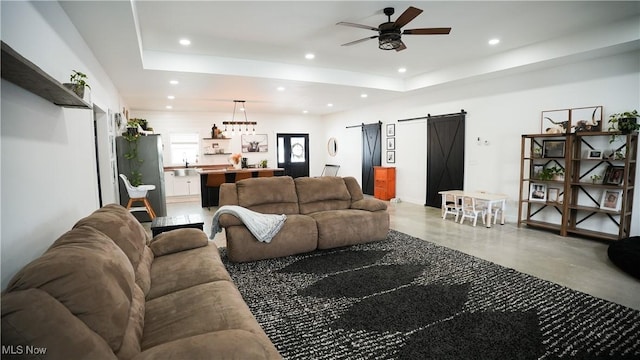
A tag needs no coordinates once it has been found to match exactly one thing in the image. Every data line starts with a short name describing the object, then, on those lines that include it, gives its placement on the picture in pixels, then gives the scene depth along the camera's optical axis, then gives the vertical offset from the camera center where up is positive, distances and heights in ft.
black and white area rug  6.66 -4.01
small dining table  16.98 -2.42
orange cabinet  26.61 -2.33
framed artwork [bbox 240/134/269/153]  33.86 +1.45
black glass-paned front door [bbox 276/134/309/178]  36.01 +0.23
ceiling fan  11.35 +4.51
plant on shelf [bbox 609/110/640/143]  13.07 +1.22
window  30.96 +0.92
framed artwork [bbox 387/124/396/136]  26.78 +2.13
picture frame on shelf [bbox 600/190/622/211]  14.12 -2.18
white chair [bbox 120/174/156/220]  16.79 -1.93
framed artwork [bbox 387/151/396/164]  27.07 -0.20
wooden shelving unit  13.87 -1.69
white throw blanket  11.76 -2.47
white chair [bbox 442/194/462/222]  18.71 -3.15
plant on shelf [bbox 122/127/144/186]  18.26 -0.12
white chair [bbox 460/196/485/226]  17.51 -3.13
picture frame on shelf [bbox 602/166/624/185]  13.98 -1.05
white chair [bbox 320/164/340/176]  35.22 -1.65
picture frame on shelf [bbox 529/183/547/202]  16.48 -2.06
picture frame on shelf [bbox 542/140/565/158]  16.01 +0.22
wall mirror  35.55 +1.05
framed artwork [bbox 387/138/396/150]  26.89 +0.95
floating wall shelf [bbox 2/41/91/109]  4.37 +1.34
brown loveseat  11.86 -2.51
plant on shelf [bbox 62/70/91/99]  7.30 +1.66
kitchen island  23.90 -1.67
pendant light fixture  27.09 +4.10
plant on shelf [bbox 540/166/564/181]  15.97 -1.09
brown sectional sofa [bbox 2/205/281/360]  3.04 -1.86
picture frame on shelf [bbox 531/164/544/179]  17.02 -0.94
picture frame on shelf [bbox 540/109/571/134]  15.66 +1.57
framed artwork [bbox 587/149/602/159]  14.65 -0.09
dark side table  10.92 -2.32
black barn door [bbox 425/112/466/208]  21.42 -0.07
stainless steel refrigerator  18.28 -0.61
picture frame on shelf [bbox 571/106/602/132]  14.78 +1.59
